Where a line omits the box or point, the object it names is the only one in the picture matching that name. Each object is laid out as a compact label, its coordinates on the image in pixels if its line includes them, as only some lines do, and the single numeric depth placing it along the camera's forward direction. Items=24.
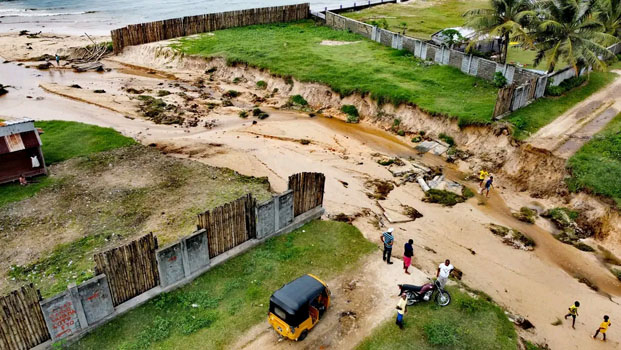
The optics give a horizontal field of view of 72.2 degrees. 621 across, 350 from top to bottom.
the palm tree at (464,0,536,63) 28.84
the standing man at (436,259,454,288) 14.49
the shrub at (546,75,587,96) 29.03
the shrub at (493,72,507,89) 30.53
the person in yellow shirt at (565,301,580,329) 14.99
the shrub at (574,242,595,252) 19.42
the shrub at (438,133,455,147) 28.10
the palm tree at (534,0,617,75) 26.81
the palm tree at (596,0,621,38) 33.51
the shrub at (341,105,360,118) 32.75
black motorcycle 13.94
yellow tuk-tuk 12.05
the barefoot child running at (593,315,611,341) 14.33
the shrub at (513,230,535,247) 19.80
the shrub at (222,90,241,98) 36.96
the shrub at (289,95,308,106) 34.88
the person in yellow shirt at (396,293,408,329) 12.99
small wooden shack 20.33
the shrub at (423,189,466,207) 22.58
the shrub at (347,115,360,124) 32.19
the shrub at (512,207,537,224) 21.42
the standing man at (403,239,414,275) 15.48
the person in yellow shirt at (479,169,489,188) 23.71
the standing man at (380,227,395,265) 15.77
